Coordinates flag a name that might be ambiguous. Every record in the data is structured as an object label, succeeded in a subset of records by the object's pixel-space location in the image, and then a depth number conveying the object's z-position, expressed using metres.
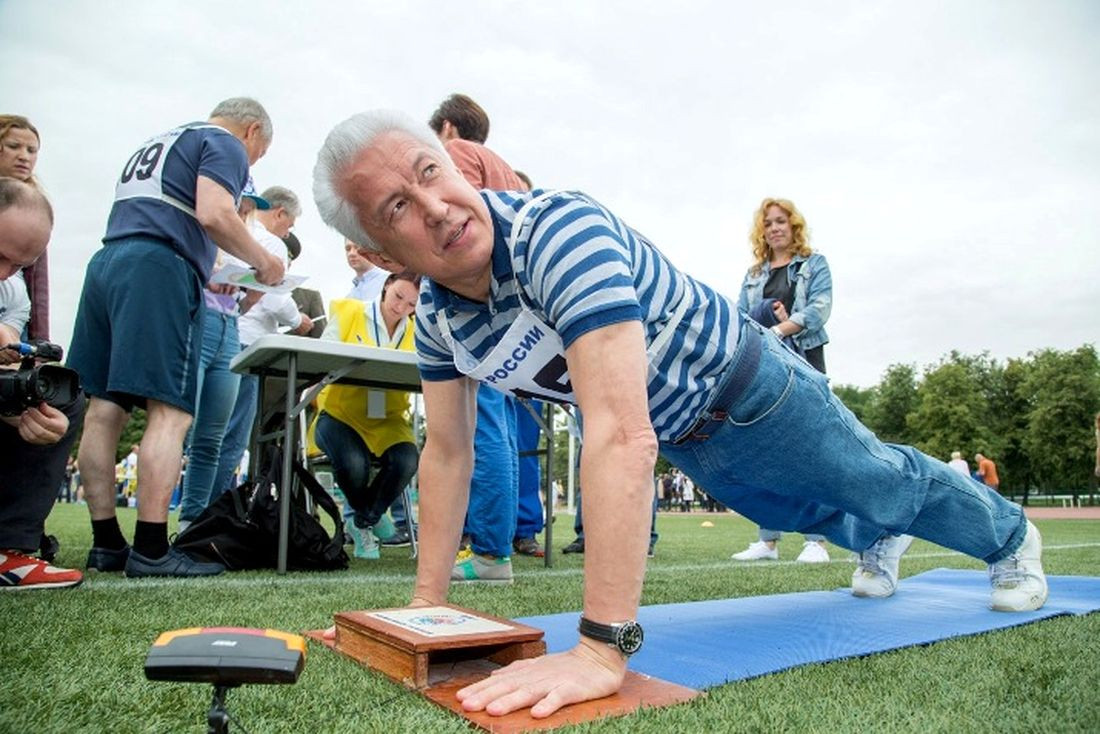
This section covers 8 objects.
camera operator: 2.81
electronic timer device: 0.90
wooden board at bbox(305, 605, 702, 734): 1.41
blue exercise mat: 1.92
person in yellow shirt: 4.84
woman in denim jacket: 5.19
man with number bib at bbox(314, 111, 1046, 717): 1.55
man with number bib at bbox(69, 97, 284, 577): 3.24
